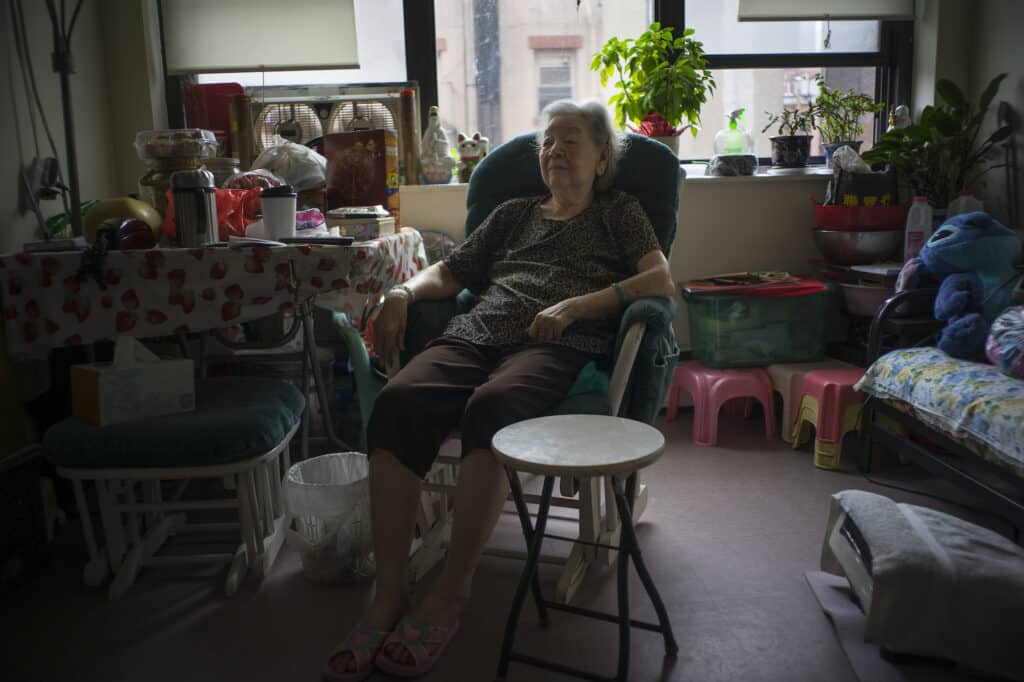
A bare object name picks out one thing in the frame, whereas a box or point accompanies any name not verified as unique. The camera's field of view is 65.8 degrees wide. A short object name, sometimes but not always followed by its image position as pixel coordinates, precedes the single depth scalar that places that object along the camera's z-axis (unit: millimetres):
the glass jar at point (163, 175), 2268
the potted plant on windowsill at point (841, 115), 3291
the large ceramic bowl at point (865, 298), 2902
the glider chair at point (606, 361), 1812
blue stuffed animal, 2297
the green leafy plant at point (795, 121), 3346
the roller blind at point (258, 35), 3127
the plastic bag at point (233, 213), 2199
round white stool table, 1319
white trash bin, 1913
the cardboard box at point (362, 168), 2469
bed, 1861
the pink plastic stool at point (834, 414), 2662
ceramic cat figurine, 3160
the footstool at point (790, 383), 2873
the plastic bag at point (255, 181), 2299
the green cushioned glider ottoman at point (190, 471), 1805
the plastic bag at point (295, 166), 2490
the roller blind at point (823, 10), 3258
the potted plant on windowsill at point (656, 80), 3045
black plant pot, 3322
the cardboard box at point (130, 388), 1837
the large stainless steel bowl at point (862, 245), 3051
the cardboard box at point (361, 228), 2273
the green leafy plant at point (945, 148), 2951
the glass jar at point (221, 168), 2451
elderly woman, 1628
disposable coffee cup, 1990
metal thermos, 1895
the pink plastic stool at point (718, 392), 2912
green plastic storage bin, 2992
